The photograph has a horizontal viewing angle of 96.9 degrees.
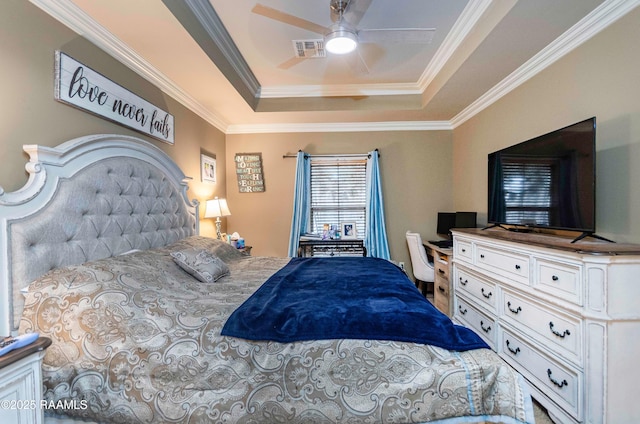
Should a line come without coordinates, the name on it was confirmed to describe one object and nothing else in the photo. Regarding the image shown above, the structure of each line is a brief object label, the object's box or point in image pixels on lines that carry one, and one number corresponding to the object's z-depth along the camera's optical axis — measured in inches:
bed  43.8
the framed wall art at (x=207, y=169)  136.3
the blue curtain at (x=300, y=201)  162.4
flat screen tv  67.3
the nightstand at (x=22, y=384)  37.2
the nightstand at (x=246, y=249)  141.3
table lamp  132.8
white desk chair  136.6
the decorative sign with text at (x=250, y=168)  167.5
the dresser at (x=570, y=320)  53.0
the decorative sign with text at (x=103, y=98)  66.2
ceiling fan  81.9
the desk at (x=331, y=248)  158.7
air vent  103.5
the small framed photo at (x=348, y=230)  166.9
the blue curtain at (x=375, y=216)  161.5
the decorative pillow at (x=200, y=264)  76.5
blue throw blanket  47.6
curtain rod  165.8
